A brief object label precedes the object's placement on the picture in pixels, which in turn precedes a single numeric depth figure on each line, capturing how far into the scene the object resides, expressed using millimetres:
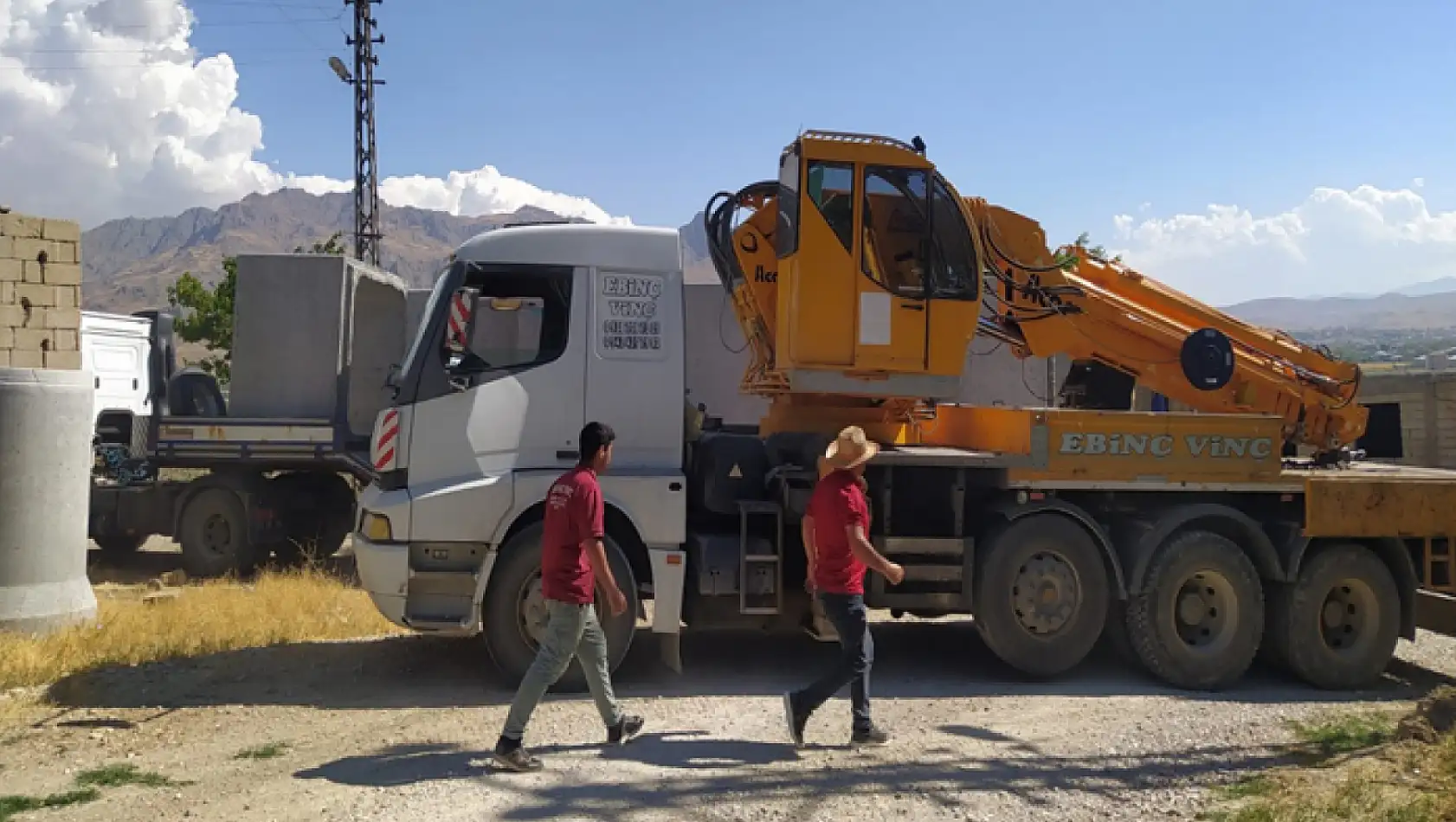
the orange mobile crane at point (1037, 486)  7672
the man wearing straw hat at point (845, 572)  5938
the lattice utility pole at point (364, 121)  27484
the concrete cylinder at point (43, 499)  8898
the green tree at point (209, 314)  29188
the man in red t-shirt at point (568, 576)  5570
